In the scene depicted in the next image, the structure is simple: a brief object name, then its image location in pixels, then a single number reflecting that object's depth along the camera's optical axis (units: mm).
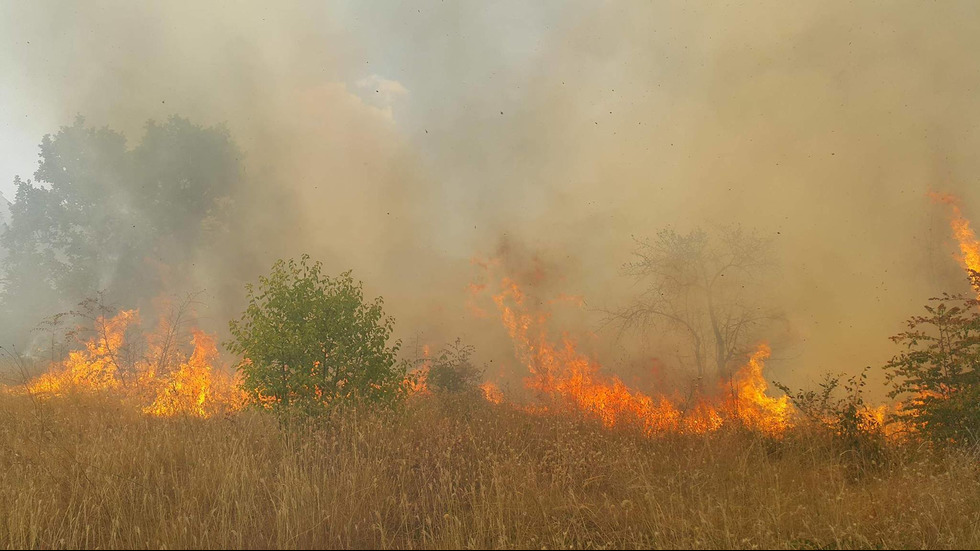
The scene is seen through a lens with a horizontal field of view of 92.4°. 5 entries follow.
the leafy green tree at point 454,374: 14336
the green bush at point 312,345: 6977
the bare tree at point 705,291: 16562
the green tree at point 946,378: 7609
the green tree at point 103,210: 25328
